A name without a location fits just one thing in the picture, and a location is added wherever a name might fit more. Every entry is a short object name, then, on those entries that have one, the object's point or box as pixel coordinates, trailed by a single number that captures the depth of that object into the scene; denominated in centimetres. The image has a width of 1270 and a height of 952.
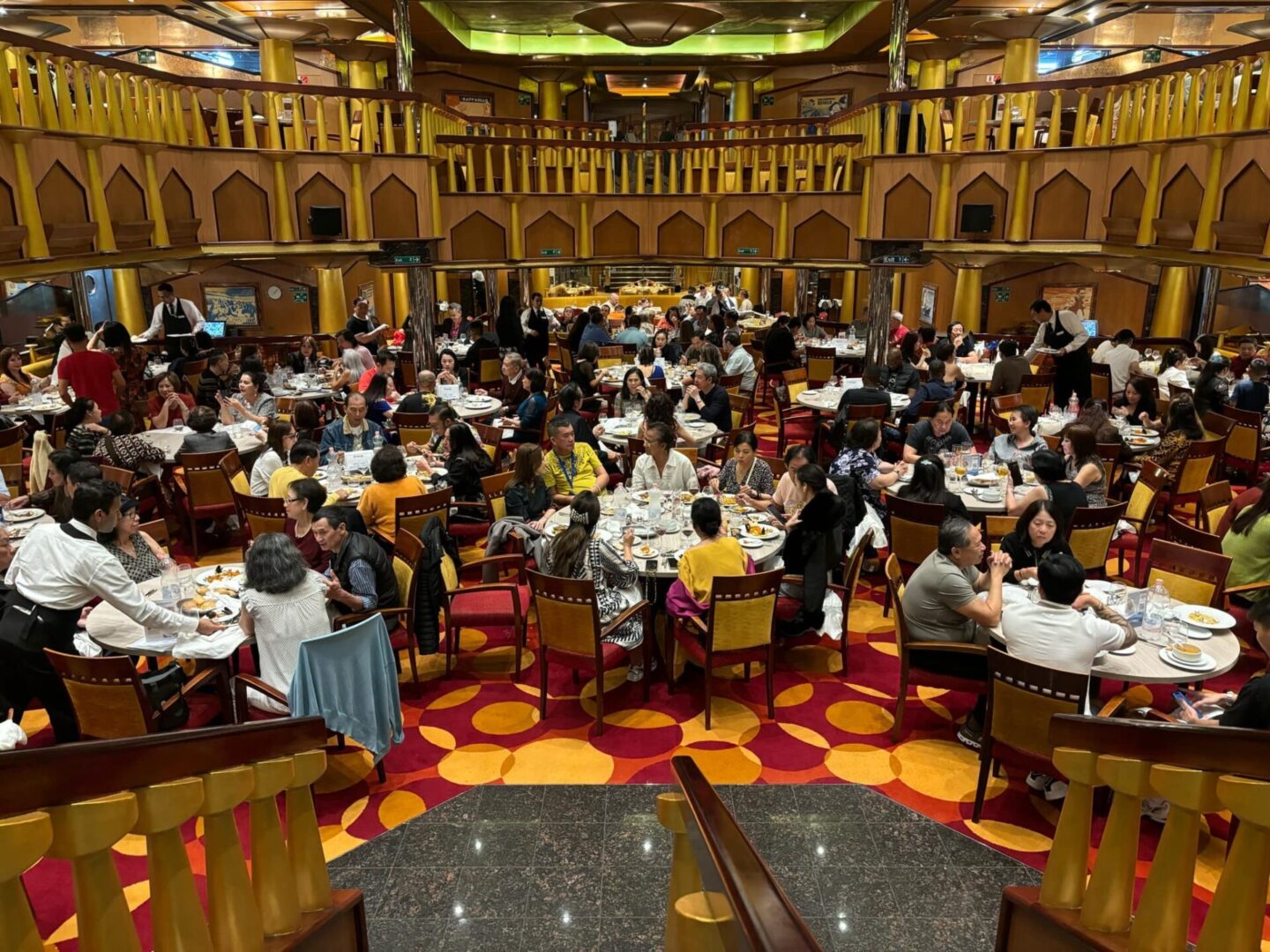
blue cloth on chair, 412
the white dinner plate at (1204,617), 432
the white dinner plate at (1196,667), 399
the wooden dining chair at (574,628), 473
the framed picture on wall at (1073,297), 1653
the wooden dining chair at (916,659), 458
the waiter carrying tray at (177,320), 1157
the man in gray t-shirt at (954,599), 450
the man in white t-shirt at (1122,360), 1038
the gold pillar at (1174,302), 1444
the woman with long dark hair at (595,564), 500
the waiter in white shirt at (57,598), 421
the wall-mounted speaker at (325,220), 1157
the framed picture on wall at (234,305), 1725
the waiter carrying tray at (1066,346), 1002
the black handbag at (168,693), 416
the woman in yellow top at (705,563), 502
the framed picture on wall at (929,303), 1786
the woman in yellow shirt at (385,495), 588
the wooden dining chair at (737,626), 481
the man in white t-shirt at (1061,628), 392
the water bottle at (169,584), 463
